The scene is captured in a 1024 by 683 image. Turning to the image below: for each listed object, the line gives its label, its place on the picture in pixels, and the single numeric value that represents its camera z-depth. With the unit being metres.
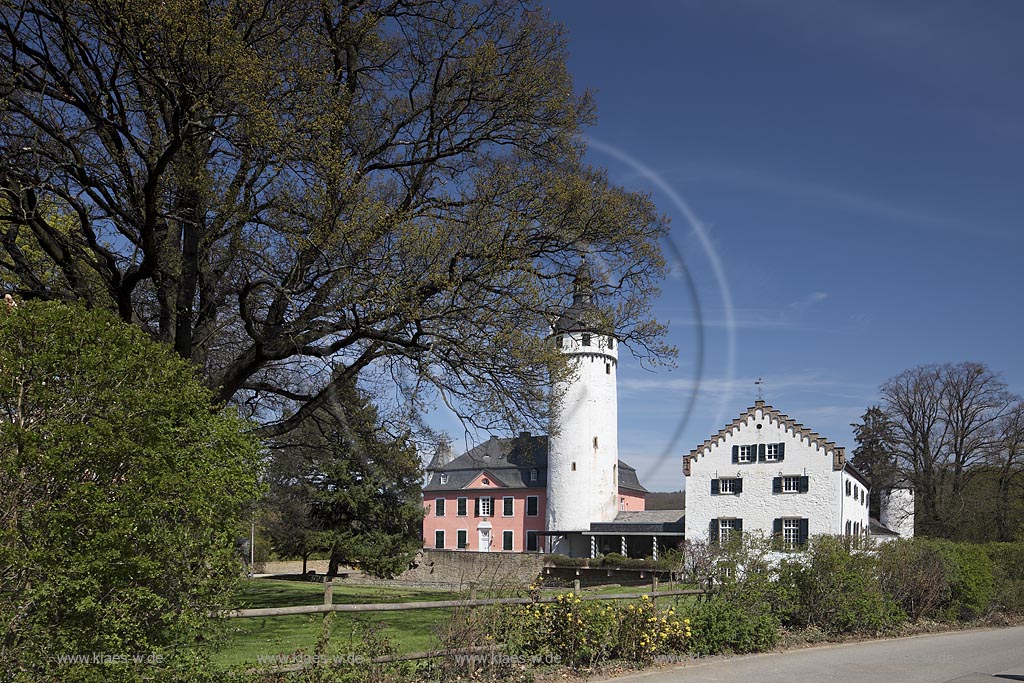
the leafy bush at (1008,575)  23.83
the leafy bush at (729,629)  14.16
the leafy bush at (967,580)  21.25
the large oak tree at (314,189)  12.70
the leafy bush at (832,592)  17.14
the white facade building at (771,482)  45.38
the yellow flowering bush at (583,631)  11.67
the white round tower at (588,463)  57.09
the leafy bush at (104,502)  6.82
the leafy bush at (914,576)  19.41
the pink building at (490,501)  64.94
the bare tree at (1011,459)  48.03
